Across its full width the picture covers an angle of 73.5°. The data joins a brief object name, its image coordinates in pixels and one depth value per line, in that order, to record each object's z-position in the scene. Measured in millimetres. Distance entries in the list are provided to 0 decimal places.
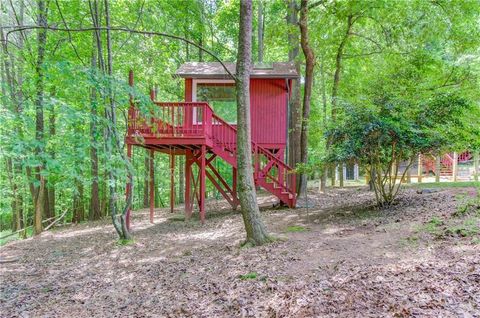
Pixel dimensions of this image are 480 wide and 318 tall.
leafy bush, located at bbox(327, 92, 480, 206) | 6512
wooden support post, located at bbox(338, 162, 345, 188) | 7509
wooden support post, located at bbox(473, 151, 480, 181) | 11180
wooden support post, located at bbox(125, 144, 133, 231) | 7508
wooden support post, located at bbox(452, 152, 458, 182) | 12453
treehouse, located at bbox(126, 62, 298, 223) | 8836
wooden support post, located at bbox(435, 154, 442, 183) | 12466
